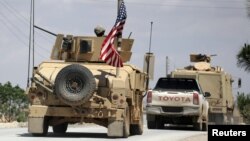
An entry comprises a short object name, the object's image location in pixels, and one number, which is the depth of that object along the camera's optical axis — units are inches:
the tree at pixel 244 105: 1240.9
